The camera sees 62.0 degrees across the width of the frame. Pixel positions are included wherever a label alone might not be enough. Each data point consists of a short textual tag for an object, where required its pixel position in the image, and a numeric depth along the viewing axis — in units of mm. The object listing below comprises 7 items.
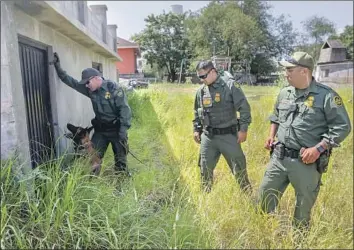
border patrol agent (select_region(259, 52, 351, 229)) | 2229
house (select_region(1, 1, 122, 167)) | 2141
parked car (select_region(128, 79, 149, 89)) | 13758
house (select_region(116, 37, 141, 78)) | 16277
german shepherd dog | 3557
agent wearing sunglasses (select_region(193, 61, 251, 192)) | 3303
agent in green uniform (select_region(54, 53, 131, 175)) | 3760
